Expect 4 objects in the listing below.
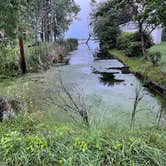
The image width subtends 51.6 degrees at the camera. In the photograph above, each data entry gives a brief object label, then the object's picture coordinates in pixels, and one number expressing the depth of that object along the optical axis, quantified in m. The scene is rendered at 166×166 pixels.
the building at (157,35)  14.70
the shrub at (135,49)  11.43
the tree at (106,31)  15.91
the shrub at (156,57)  8.06
